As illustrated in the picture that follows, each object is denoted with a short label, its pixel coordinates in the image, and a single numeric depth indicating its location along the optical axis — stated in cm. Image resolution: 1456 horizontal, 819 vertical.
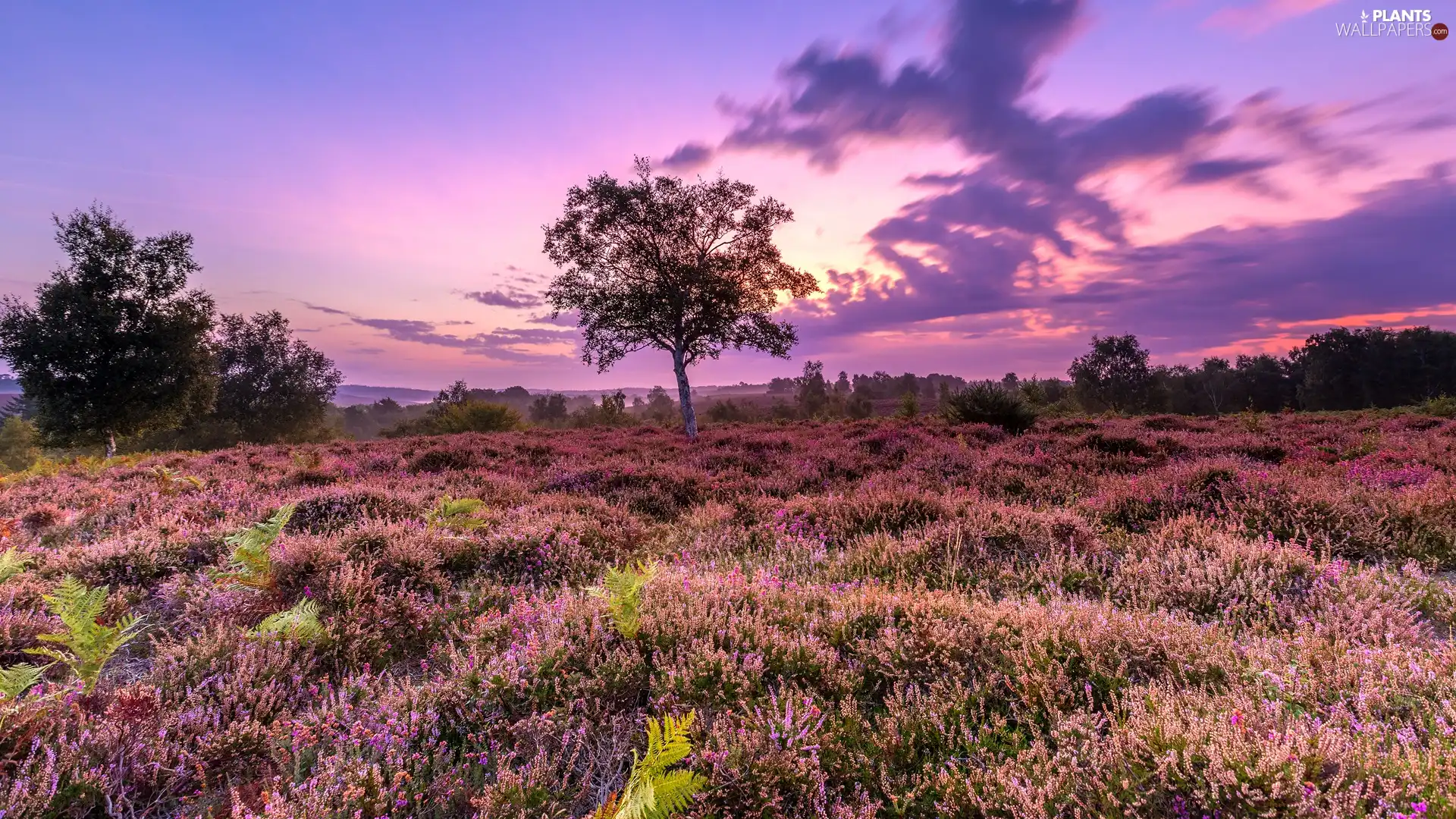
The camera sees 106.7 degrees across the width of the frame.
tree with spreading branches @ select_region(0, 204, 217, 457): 2194
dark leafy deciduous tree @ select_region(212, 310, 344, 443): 4500
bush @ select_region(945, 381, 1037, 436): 1614
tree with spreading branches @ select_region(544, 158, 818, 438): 1875
